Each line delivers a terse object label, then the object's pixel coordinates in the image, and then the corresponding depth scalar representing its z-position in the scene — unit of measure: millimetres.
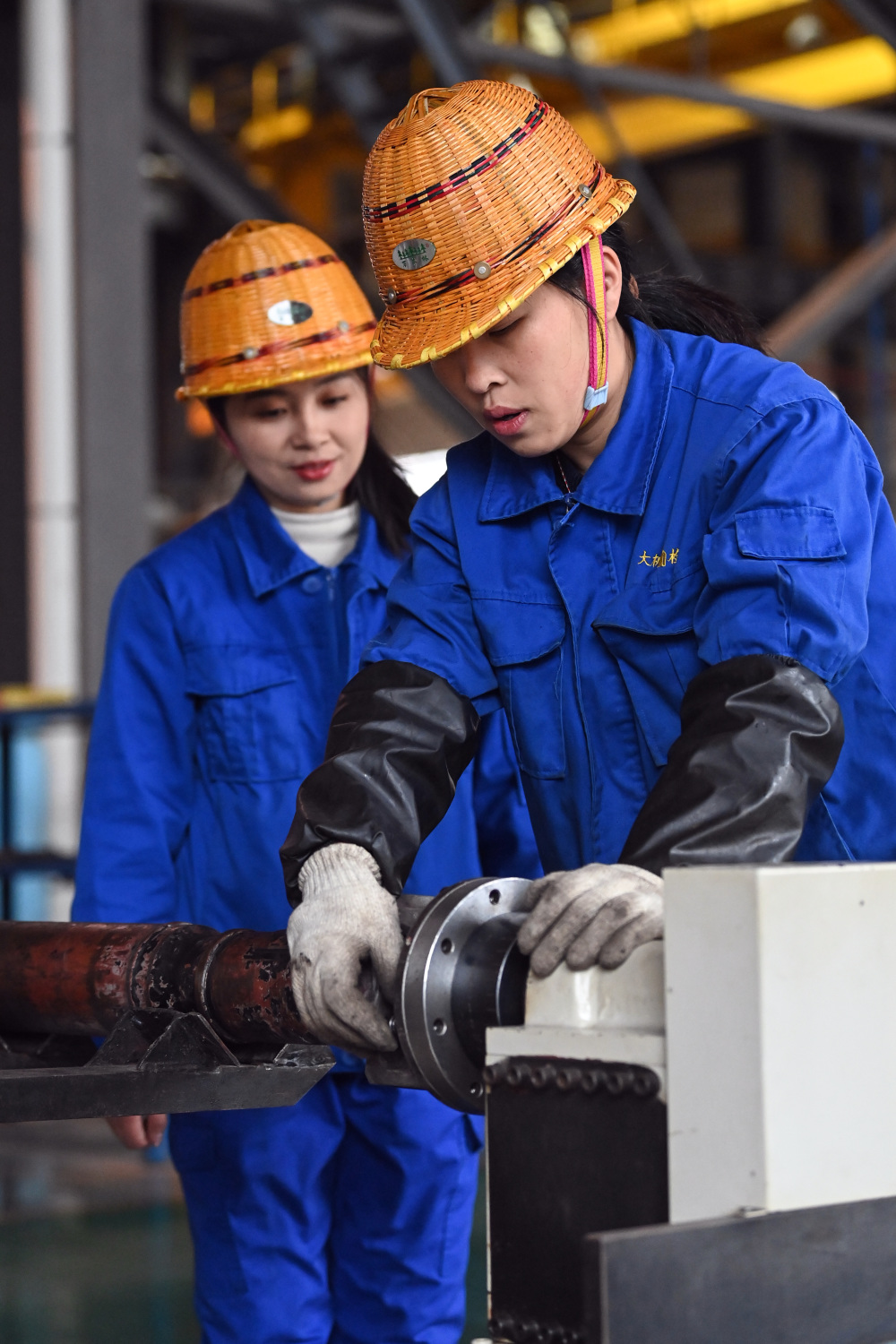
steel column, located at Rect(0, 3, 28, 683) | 5172
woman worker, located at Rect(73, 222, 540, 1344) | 2139
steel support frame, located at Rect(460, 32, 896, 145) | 6539
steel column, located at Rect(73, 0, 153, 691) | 5184
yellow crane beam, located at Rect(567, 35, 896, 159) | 11531
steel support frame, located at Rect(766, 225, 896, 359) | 6691
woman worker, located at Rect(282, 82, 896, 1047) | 1363
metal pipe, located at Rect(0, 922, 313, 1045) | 1479
